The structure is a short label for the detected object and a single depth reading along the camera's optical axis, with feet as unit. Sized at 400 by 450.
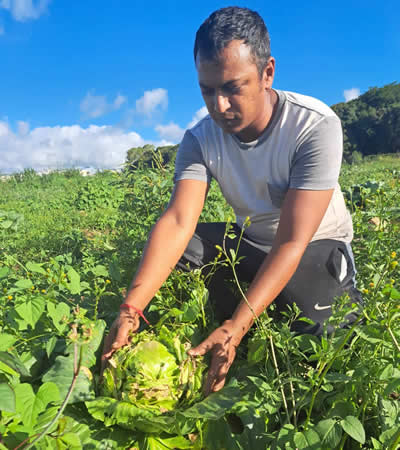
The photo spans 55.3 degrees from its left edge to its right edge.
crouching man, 5.53
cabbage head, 4.79
